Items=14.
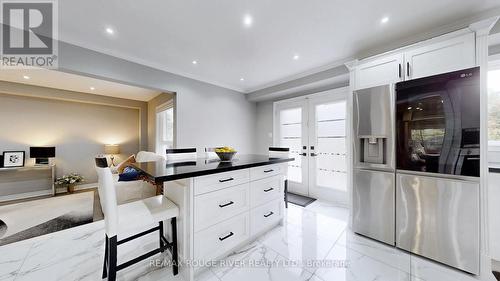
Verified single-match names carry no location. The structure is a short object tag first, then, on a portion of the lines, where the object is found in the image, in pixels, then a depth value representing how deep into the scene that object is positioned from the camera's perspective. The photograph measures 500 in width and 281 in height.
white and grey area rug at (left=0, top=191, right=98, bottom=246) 2.24
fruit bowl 2.04
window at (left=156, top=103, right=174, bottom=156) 4.36
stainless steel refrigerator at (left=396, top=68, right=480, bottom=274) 1.52
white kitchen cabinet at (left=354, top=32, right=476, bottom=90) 1.61
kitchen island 1.41
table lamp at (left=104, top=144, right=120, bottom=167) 4.78
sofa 3.08
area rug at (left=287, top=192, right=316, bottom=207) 3.31
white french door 3.29
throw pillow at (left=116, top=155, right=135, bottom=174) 3.59
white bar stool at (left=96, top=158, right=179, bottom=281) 1.19
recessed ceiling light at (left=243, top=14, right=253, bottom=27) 1.82
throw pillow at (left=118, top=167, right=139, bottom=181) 3.19
